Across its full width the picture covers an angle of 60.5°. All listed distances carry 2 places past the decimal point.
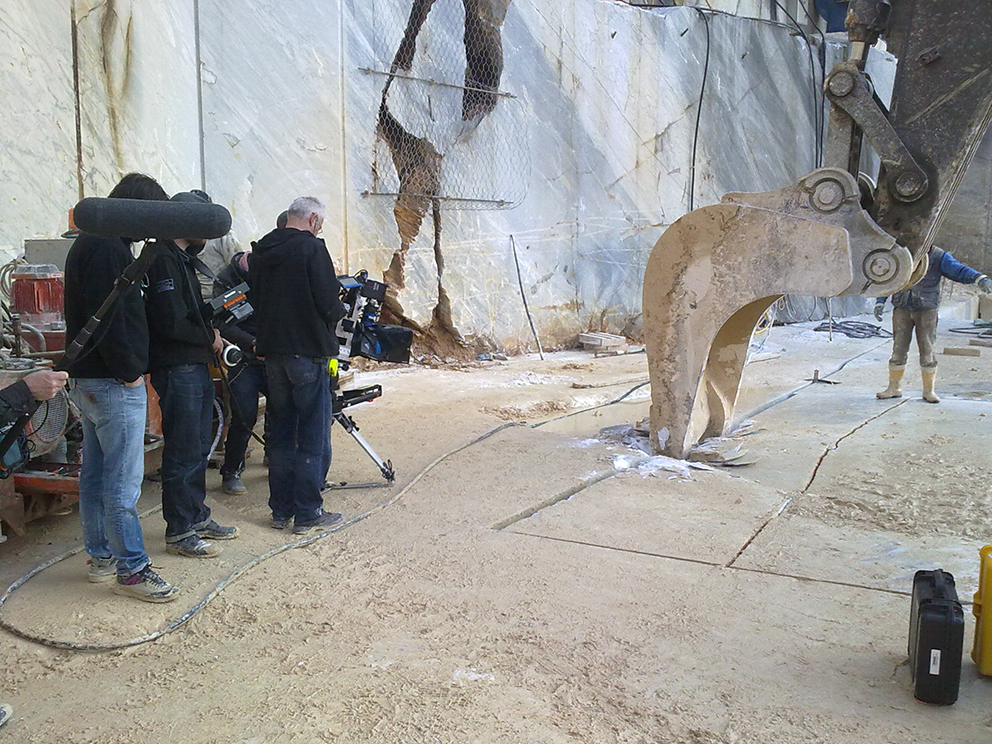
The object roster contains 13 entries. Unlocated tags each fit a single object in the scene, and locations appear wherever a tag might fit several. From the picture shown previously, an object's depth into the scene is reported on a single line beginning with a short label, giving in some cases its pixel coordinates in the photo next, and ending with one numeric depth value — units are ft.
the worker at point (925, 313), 22.72
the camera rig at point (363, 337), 14.49
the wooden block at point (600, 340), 33.40
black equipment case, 7.84
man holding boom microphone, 10.16
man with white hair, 12.98
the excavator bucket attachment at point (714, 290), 14.46
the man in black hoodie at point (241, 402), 15.20
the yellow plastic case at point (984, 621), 8.34
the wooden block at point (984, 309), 53.09
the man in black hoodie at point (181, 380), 11.29
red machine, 11.97
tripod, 14.96
